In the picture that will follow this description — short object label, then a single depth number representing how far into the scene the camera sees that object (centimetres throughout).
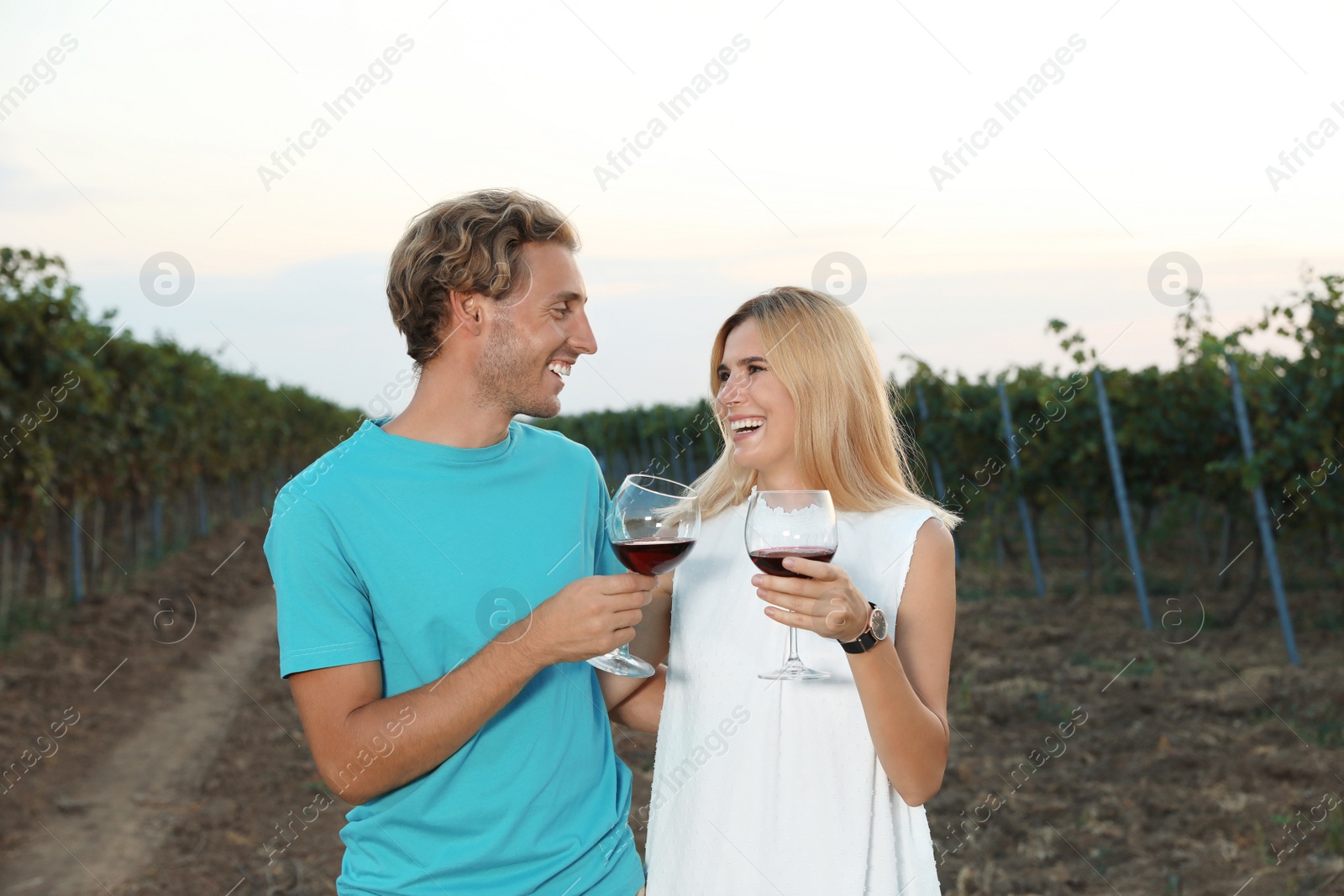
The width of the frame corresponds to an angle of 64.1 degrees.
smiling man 163
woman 169
